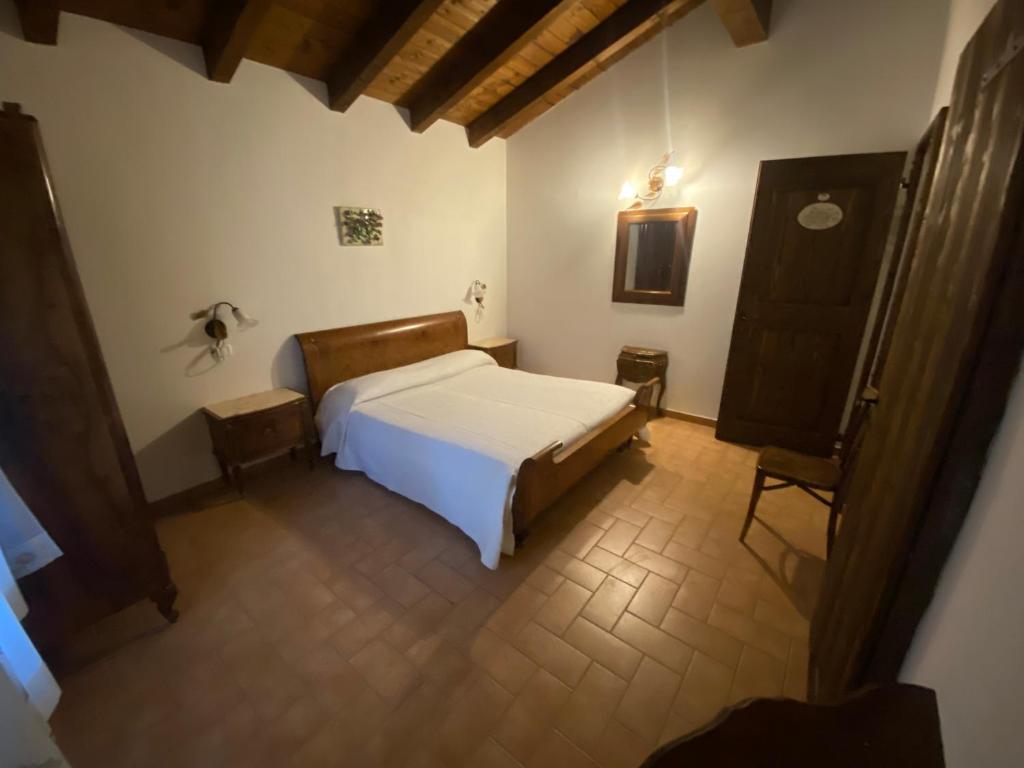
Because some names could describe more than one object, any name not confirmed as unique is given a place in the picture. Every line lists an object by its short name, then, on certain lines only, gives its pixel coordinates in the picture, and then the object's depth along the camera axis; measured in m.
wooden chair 1.85
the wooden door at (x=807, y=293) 2.52
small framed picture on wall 2.94
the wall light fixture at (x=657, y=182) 3.21
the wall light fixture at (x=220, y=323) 2.42
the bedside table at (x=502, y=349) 4.05
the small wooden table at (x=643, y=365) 3.56
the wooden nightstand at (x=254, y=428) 2.37
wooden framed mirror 3.34
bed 1.97
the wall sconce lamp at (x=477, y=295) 4.09
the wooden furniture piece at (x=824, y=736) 0.52
